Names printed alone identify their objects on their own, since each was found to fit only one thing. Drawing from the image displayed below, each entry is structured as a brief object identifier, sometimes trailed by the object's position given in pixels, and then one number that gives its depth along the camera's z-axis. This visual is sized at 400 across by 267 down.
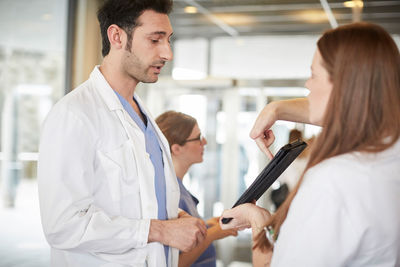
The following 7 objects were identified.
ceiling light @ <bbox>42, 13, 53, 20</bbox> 4.32
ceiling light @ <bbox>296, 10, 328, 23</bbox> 4.84
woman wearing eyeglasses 2.42
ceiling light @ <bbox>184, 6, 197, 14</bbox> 5.10
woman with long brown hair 1.00
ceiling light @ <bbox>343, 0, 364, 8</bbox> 4.69
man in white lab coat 1.48
